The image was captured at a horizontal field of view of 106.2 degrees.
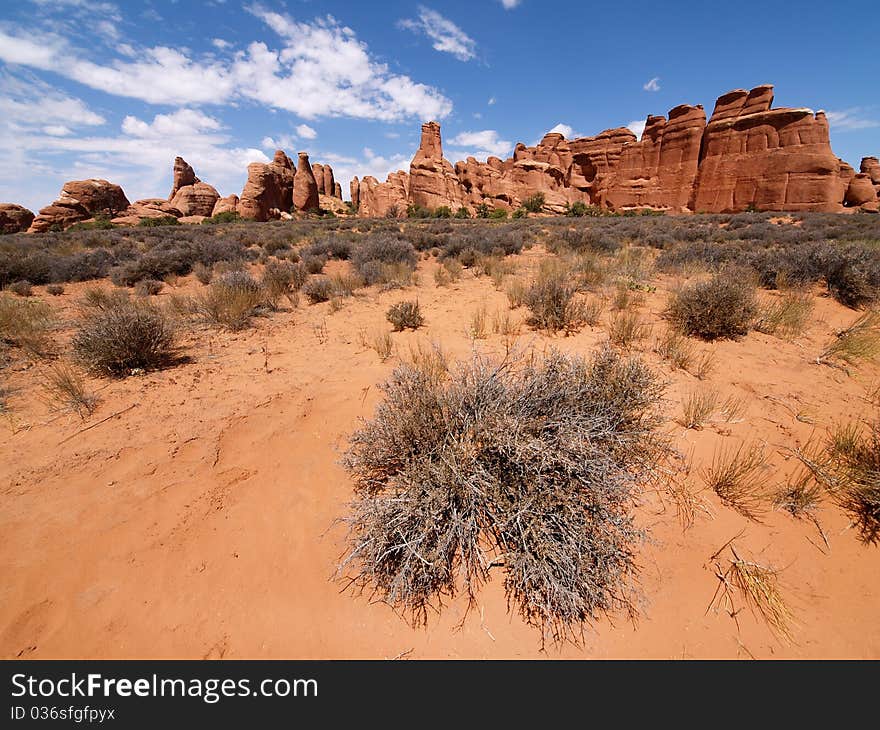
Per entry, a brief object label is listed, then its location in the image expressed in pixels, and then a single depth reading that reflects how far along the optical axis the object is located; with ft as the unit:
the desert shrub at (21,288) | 21.50
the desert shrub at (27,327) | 12.87
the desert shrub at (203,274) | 24.91
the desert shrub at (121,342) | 11.15
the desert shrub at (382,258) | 23.80
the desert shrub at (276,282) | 18.85
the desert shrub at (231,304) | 15.71
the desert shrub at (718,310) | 13.60
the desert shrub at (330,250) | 32.78
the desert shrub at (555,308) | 14.85
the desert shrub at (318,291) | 20.04
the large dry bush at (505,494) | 5.40
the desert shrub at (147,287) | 21.52
